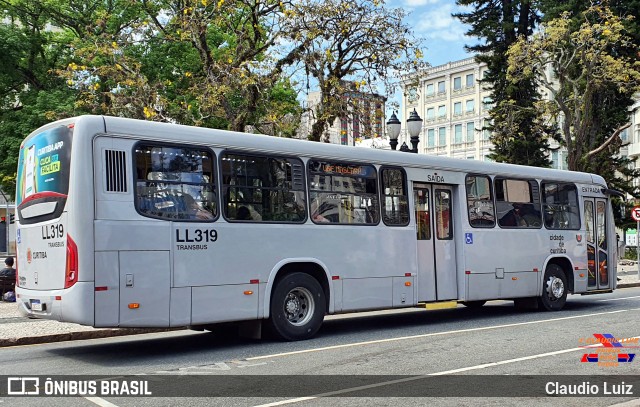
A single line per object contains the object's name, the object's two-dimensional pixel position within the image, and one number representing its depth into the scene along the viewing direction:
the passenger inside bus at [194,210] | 10.26
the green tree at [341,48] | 19.97
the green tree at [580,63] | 28.27
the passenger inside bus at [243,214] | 10.84
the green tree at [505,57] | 37.72
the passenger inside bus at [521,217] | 15.41
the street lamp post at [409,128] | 19.39
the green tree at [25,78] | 26.94
